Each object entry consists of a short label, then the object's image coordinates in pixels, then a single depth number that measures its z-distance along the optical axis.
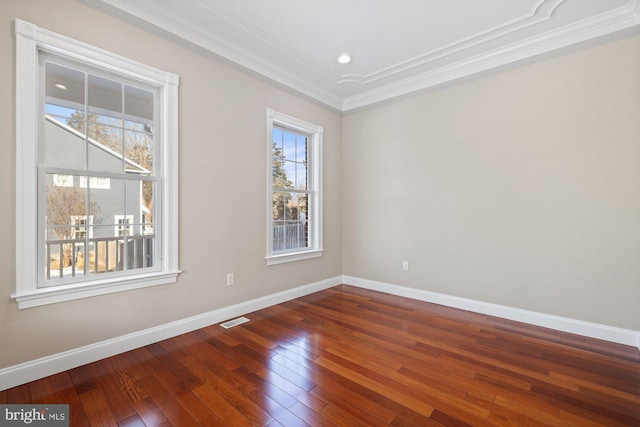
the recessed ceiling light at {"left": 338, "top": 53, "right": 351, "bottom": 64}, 3.18
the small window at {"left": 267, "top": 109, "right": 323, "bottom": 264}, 3.54
